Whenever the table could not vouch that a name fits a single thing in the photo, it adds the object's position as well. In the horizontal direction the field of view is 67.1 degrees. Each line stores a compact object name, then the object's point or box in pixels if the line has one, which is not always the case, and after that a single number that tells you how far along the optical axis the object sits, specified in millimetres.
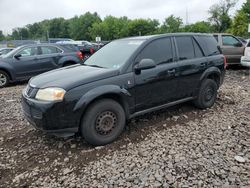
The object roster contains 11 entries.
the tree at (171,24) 44151
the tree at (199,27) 41907
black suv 2795
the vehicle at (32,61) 7027
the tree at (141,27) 47943
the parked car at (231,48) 8227
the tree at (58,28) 74777
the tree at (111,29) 51641
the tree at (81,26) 65109
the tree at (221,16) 42787
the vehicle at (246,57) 7080
